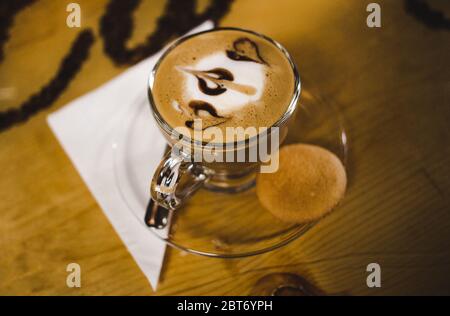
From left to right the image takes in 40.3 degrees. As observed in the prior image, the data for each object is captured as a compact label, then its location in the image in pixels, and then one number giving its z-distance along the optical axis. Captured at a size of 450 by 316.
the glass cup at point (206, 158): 0.31
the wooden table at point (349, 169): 0.33
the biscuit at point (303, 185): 0.34
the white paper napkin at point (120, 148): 0.34
